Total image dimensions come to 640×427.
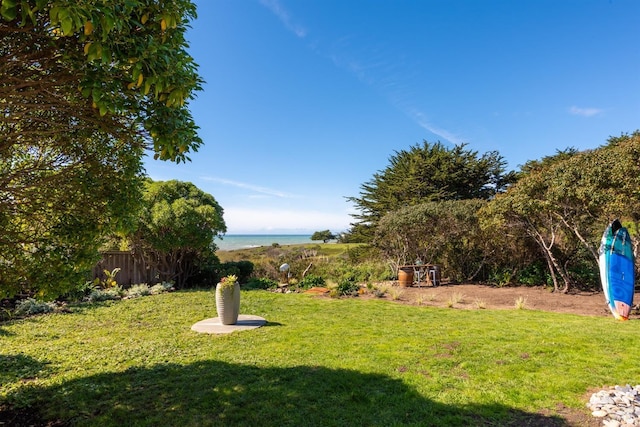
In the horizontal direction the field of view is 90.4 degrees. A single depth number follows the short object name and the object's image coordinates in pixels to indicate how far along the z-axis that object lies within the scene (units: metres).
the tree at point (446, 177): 20.30
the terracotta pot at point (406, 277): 12.29
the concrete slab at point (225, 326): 6.00
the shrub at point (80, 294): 8.77
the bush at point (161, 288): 10.49
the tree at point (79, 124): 1.73
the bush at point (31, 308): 7.66
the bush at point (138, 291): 9.91
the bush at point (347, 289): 10.46
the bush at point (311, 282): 11.91
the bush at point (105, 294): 9.24
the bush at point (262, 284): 11.84
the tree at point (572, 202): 7.12
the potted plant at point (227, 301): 6.31
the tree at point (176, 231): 10.90
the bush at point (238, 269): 12.67
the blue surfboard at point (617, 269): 6.98
